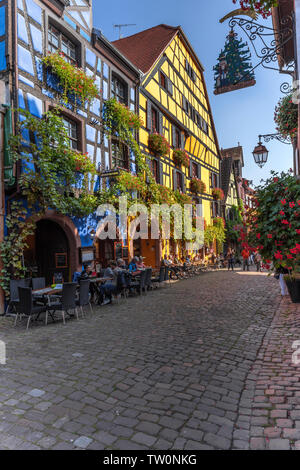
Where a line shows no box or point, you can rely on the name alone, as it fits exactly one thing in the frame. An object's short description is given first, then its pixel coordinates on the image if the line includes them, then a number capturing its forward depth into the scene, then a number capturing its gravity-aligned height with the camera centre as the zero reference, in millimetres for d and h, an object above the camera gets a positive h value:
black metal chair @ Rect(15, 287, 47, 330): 6039 -1137
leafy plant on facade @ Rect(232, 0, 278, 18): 3052 +2434
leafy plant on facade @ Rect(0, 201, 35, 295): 7551 +113
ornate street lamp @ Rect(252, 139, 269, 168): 9406 +2740
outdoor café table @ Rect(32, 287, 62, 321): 6425 -968
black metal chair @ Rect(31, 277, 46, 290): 7701 -920
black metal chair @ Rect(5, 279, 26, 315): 7199 -968
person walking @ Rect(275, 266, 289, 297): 9492 -1482
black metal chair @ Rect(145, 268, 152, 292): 10489 -1152
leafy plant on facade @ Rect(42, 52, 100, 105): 8977 +5306
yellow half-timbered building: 15570 +8137
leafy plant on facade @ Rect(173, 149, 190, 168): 17656 +5100
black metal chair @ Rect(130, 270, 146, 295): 9984 -1260
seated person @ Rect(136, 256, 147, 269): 11916 -771
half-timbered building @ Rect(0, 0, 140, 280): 8008 +4788
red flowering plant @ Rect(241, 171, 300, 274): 4734 +313
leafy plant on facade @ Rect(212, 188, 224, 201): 24250 +3974
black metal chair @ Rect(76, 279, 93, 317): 7031 -1085
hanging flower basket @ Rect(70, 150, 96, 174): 9344 +2678
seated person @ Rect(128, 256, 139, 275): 10547 -823
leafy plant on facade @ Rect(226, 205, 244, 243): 27219 +1916
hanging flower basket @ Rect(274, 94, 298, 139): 7990 +3347
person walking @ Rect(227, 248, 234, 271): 21453 -1290
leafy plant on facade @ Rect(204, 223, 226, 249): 21622 +653
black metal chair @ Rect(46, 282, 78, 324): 6363 -1086
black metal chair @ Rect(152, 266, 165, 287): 11444 -1230
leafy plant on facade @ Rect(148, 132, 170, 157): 14867 +4972
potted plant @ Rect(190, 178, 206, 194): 20125 +3879
